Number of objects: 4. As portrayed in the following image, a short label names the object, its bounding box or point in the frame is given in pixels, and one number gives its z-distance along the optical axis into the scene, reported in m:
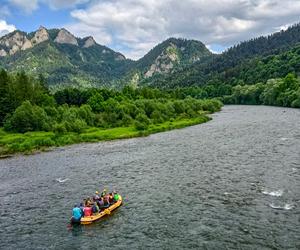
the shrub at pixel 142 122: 136.62
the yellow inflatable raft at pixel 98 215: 49.41
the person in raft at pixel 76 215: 48.59
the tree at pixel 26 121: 133.12
